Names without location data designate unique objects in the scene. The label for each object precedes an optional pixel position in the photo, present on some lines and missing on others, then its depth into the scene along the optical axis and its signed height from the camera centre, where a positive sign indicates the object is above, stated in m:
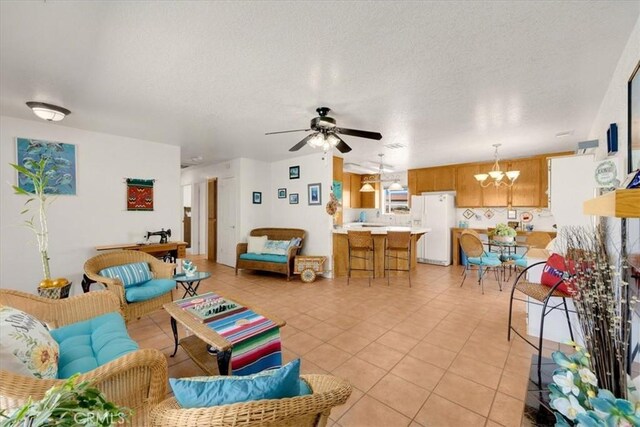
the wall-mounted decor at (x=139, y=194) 4.20 +0.35
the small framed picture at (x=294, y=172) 5.67 +0.93
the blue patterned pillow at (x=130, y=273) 2.89 -0.65
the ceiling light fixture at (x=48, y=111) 2.75 +1.15
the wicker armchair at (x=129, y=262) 2.65 -0.66
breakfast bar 5.07 -0.79
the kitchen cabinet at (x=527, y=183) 5.24 +0.59
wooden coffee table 1.65 -0.86
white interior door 5.91 -0.17
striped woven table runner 1.71 -0.87
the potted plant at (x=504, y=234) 4.45 -0.37
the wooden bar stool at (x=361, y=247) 4.58 -0.61
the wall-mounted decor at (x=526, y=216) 5.61 -0.08
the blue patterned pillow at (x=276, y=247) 5.18 -0.66
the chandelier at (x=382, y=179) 6.19 +0.98
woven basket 2.67 -0.79
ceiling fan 2.86 +0.91
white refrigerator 6.04 -0.24
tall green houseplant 3.37 +0.16
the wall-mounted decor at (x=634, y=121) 1.48 +0.54
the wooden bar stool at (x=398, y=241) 4.41 -0.48
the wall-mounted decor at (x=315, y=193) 5.30 +0.43
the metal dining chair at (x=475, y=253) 4.26 -0.68
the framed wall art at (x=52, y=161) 3.35 +0.75
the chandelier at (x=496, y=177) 4.60 +0.68
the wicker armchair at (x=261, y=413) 0.75 -0.61
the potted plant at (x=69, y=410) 0.54 -0.44
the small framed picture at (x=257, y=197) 5.98 +0.39
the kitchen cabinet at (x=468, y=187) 5.94 +0.59
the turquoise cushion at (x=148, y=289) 2.69 -0.81
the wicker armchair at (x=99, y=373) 0.99 -0.72
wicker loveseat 4.93 -0.80
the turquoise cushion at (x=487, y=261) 4.17 -0.80
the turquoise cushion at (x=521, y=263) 4.24 -0.83
